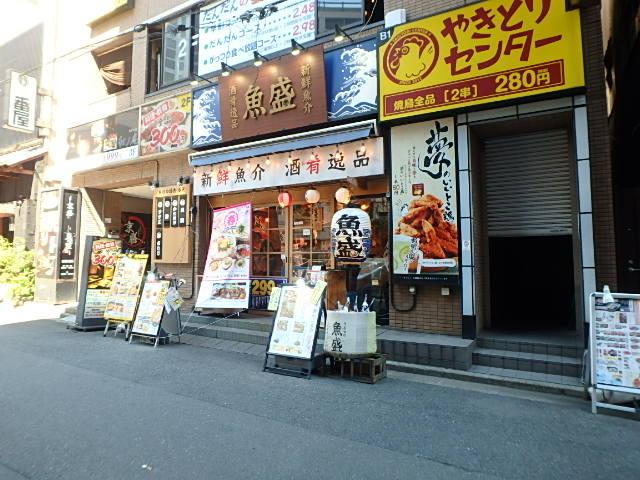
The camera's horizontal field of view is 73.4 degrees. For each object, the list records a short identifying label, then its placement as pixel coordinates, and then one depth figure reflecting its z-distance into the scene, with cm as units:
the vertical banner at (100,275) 1050
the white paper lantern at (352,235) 757
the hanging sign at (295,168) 870
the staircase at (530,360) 632
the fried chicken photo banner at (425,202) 767
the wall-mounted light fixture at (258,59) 1012
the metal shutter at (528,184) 794
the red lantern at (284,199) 995
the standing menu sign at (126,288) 970
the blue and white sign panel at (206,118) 1109
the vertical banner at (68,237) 1423
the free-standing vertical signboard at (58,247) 1418
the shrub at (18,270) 1459
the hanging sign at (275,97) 943
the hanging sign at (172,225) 1160
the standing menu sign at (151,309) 898
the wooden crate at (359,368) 639
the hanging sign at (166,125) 1170
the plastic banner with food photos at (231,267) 993
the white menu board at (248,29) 1034
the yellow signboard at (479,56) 683
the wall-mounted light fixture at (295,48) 965
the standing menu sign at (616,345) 504
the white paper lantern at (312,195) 944
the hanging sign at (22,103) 1480
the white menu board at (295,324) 678
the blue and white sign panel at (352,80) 872
